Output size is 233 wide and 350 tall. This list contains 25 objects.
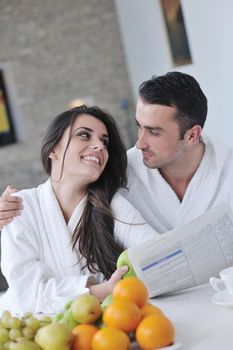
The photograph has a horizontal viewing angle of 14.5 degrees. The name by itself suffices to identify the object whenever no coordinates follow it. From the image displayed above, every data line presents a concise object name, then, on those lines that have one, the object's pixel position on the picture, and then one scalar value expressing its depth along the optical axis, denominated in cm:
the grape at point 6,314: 182
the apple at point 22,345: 169
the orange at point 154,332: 175
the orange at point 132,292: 185
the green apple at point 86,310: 180
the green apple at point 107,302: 193
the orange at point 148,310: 182
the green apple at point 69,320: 181
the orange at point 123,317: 177
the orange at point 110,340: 171
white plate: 177
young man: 289
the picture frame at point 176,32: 645
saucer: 205
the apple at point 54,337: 170
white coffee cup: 203
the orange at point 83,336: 174
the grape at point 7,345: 173
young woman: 259
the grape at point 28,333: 175
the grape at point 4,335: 176
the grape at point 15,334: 175
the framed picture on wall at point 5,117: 1133
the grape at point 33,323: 177
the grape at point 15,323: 177
